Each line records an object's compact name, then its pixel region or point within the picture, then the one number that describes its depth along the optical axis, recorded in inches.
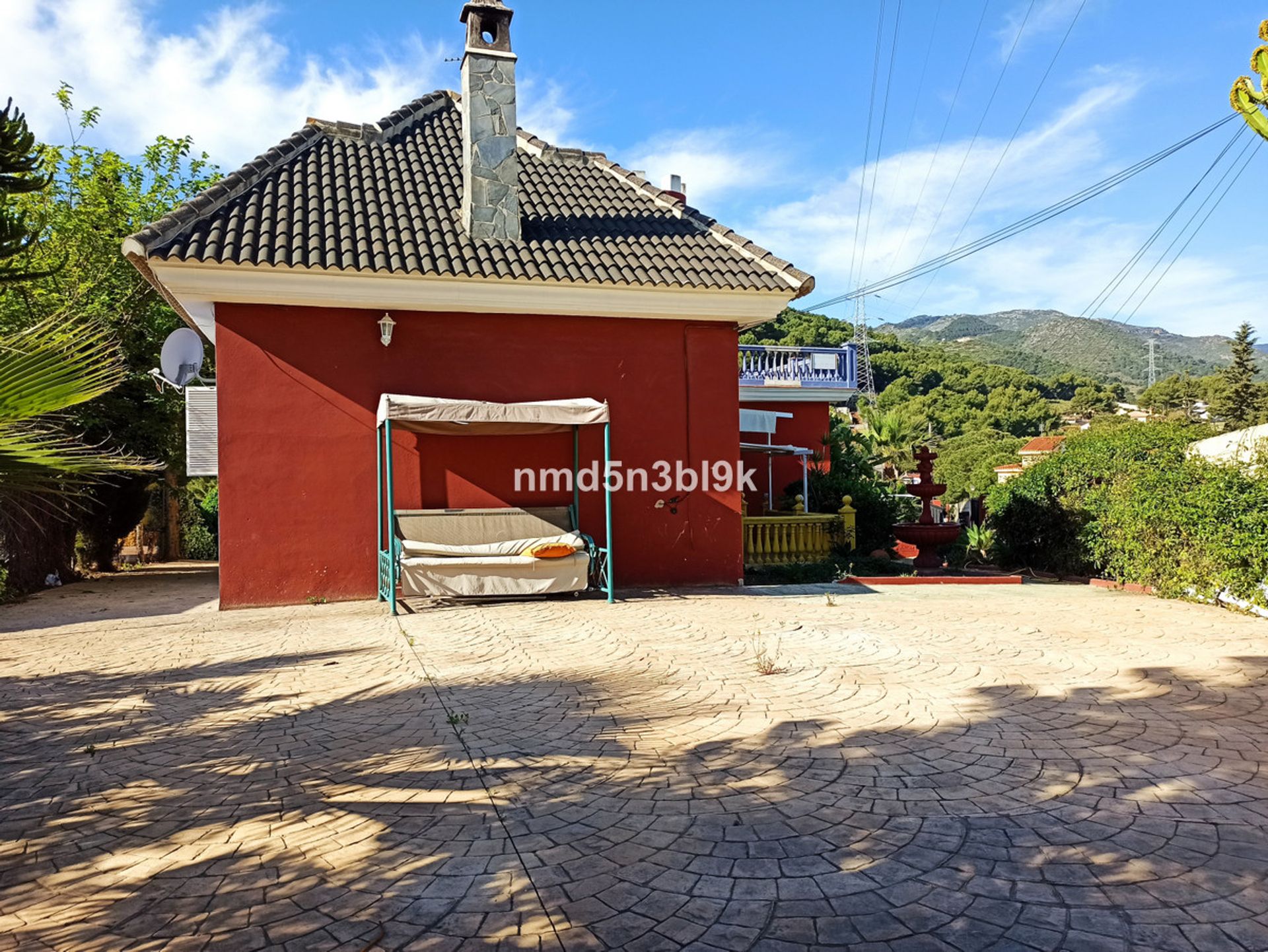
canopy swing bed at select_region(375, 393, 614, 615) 349.4
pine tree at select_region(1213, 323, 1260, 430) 2181.3
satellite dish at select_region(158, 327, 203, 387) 451.8
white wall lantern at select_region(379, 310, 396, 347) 383.2
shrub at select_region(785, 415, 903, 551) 623.5
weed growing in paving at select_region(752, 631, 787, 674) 236.5
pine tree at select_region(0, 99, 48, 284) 263.0
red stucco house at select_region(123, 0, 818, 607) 369.7
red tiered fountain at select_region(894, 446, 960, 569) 516.4
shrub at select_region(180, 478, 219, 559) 958.4
